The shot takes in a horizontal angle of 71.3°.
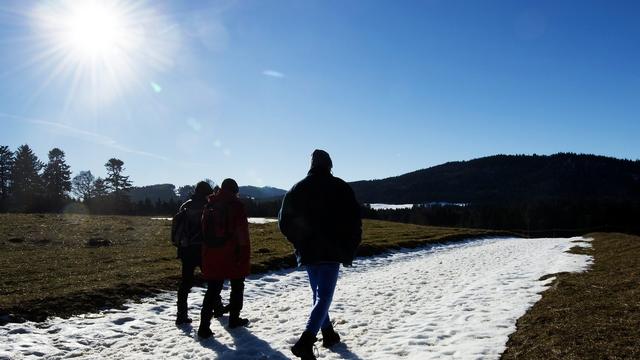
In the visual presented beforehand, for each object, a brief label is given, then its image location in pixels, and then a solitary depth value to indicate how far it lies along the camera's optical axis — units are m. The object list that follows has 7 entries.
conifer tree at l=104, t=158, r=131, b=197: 104.07
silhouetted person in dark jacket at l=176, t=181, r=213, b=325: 9.38
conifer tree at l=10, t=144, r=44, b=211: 86.94
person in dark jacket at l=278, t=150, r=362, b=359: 6.55
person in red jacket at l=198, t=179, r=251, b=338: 8.26
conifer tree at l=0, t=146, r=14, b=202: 86.50
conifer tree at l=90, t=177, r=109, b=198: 106.45
